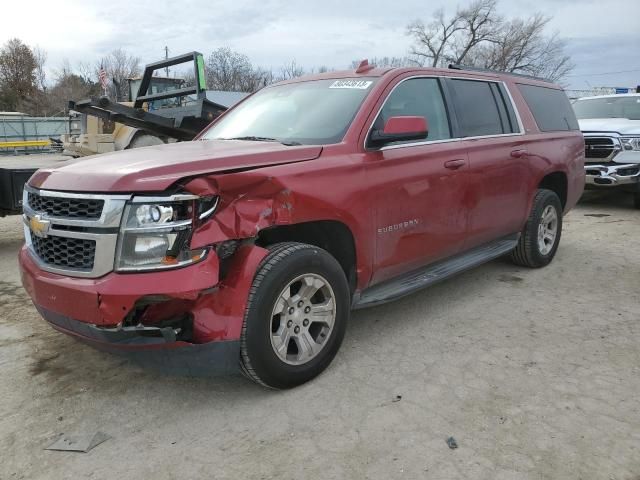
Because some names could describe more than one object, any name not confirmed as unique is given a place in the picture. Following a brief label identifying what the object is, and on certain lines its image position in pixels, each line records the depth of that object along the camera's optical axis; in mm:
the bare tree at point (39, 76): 57375
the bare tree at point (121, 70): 56062
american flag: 23397
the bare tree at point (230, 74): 43250
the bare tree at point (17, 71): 54125
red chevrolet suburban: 2607
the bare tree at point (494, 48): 44531
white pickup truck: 8812
